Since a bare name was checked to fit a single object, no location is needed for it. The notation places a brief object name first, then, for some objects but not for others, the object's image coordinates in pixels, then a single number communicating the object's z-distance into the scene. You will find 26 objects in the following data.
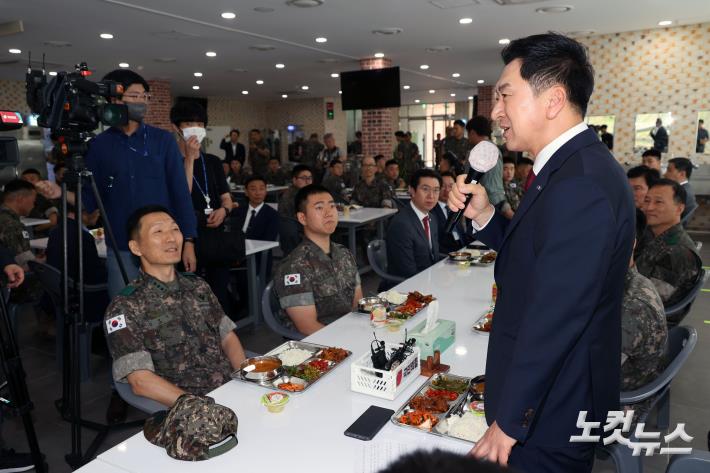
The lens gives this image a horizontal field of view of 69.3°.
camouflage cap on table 1.36
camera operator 2.68
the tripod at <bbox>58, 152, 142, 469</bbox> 2.17
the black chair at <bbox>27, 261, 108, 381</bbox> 3.23
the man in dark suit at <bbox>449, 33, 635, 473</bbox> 1.07
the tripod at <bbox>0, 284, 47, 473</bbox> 2.14
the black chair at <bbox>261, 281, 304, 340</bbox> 2.70
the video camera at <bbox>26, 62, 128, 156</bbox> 2.11
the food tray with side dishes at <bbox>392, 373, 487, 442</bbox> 1.45
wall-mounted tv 9.41
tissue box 1.96
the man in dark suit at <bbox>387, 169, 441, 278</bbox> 3.78
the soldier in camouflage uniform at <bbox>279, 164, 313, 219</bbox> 6.34
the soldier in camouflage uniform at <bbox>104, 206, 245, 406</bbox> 2.03
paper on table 1.33
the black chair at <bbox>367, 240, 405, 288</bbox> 3.83
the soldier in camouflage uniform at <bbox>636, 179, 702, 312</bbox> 3.02
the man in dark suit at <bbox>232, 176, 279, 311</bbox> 5.08
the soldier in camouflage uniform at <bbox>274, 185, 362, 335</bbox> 2.70
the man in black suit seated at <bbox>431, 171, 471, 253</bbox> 4.76
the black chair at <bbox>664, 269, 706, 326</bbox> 2.93
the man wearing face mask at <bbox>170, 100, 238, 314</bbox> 3.42
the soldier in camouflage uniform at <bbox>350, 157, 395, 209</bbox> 7.40
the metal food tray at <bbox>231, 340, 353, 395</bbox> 1.77
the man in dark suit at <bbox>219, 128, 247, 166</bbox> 13.49
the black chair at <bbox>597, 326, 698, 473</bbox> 1.65
